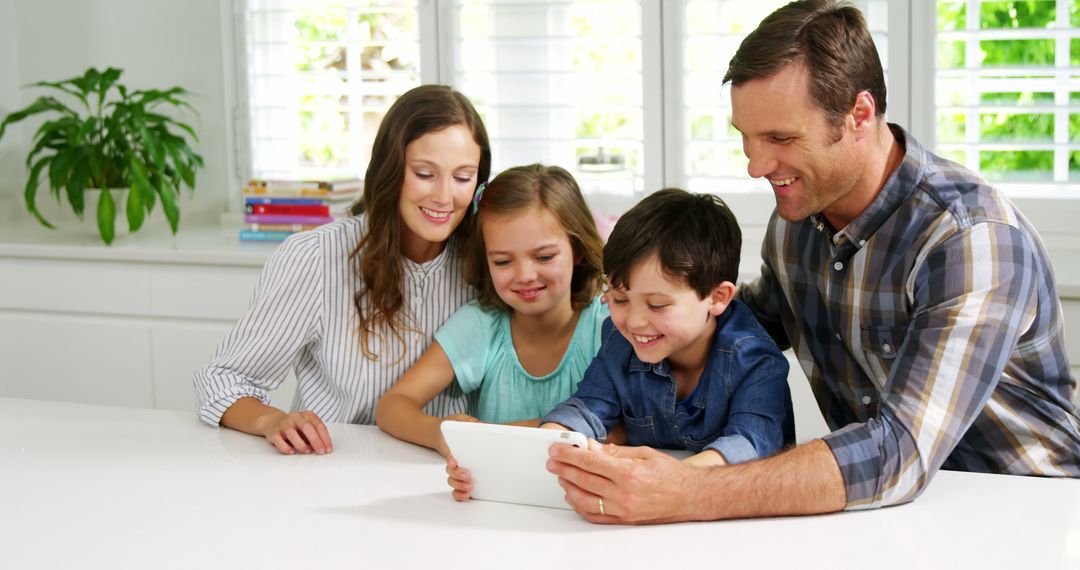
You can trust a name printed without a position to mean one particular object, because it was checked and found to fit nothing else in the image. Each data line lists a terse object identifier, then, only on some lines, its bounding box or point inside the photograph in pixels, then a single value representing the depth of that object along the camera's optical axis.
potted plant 3.20
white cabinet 3.10
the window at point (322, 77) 3.35
